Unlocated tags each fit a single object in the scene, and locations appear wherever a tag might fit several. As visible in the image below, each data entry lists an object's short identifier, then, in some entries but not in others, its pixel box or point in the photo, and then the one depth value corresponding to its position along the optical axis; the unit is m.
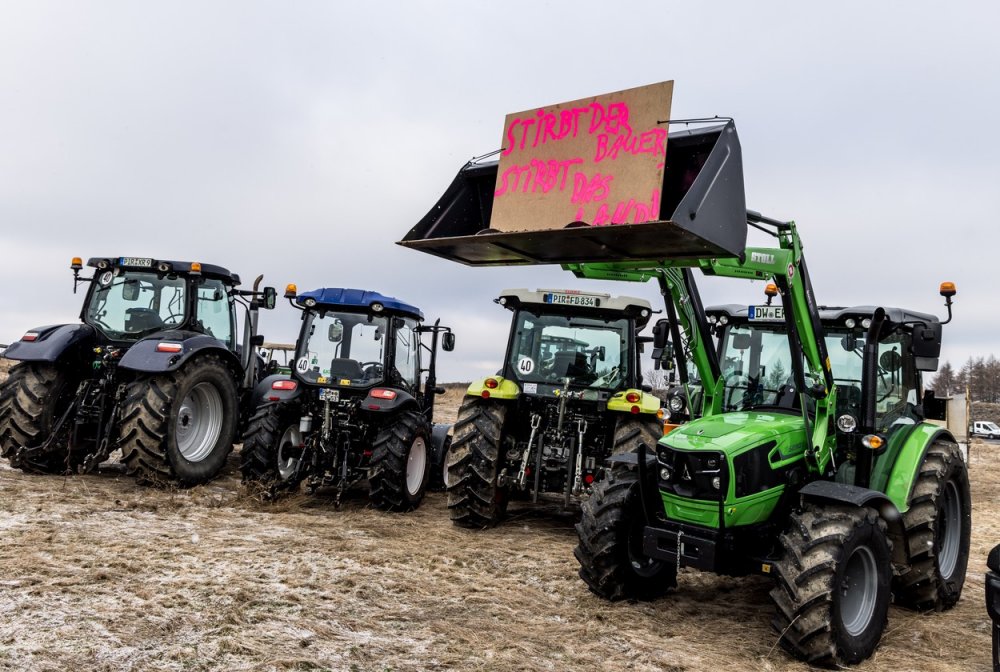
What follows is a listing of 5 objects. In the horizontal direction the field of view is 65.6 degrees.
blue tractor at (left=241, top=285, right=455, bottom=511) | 7.22
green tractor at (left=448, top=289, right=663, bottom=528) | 6.78
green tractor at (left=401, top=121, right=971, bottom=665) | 3.99
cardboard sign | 4.11
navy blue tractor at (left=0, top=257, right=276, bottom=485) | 7.22
